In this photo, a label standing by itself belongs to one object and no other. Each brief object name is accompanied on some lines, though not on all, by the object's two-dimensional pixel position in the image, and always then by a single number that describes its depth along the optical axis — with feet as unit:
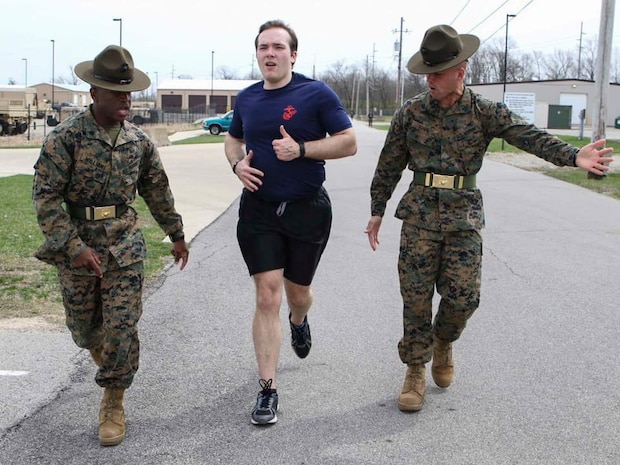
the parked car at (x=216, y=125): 155.74
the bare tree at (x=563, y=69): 401.70
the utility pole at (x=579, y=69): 355.36
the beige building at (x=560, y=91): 222.28
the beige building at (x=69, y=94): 381.17
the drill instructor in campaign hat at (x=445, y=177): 14.10
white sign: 145.58
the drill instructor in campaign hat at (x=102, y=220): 12.48
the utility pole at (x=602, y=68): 64.54
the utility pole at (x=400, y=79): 236.02
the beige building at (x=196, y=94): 353.51
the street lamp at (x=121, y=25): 154.21
